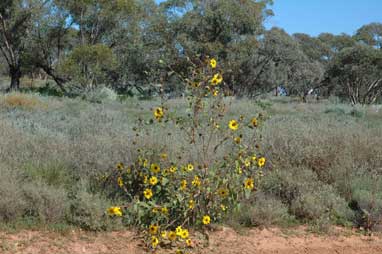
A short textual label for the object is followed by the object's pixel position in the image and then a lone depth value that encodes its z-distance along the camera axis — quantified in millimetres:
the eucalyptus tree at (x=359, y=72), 30234
